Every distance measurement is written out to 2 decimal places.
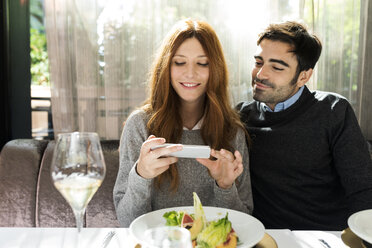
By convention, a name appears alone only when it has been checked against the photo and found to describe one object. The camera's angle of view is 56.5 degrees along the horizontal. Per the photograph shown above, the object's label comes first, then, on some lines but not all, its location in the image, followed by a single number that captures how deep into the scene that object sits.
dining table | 0.92
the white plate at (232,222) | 0.86
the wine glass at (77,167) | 0.74
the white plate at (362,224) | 0.84
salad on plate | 0.82
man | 1.60
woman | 1.47
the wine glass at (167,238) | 0.56
